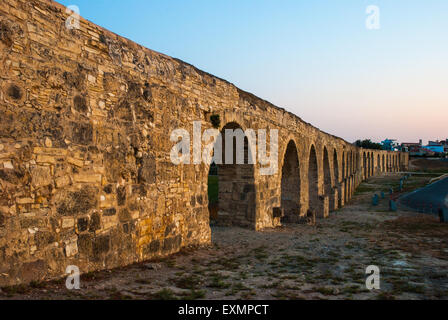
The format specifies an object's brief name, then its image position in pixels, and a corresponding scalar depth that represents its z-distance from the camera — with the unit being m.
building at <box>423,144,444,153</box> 117.75
